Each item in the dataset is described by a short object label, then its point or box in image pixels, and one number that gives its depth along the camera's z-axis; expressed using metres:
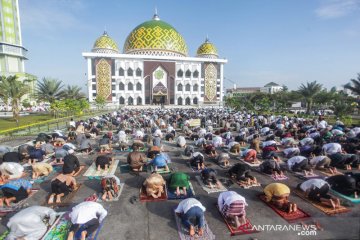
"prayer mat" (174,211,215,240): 5.16
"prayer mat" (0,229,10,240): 5.21
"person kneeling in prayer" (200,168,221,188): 7.88
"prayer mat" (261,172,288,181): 8.63
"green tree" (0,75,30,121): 23.33
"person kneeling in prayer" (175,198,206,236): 5.23
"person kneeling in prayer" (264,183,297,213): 6.10
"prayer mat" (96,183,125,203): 6.93
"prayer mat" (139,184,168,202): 6.94
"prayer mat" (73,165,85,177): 9.27
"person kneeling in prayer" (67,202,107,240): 5.01
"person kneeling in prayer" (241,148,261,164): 10.74
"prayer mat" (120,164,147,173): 9.77
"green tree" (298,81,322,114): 32.02
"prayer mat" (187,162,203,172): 9.80
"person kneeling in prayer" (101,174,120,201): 7.06
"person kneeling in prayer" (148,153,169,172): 9.31
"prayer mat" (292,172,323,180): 8.72
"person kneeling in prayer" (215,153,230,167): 10.25
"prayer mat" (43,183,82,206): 6.72
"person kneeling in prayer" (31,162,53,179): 8.89
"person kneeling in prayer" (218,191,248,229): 5.51
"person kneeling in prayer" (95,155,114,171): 9.70
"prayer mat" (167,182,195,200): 7.01
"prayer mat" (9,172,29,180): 8.73
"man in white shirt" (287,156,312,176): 8.88
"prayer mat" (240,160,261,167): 10.41
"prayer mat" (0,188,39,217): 6.27
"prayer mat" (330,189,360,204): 6.65
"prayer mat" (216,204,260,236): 5.31
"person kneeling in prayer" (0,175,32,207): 6.61
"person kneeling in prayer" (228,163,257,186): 8.13
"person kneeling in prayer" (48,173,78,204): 6.87
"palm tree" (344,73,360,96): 23.81
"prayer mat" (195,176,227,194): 7.57
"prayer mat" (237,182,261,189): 7.89
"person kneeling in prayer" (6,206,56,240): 4.75
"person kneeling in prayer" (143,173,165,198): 6.93
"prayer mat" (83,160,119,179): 9.18
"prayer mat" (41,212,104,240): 5.15
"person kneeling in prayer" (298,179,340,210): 6.36
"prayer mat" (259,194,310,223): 5.82
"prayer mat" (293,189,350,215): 6.06
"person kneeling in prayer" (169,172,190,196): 7.21
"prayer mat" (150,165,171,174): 9.53
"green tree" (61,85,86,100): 34.49
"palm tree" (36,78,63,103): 27.98
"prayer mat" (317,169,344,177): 9.01
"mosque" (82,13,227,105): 52.44
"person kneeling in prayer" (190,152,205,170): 9.91
